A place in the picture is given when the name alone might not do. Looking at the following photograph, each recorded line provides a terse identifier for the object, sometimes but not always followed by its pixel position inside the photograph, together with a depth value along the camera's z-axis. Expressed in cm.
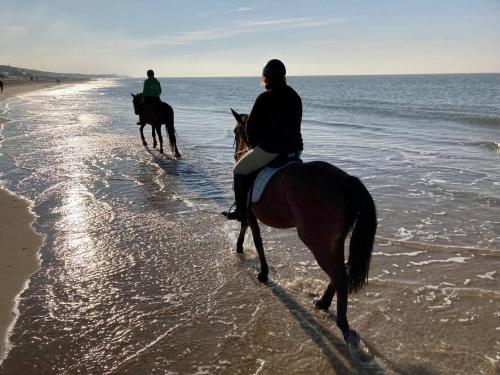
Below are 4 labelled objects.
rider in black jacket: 467
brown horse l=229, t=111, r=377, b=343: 382
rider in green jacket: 1437
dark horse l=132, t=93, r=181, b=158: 1405
